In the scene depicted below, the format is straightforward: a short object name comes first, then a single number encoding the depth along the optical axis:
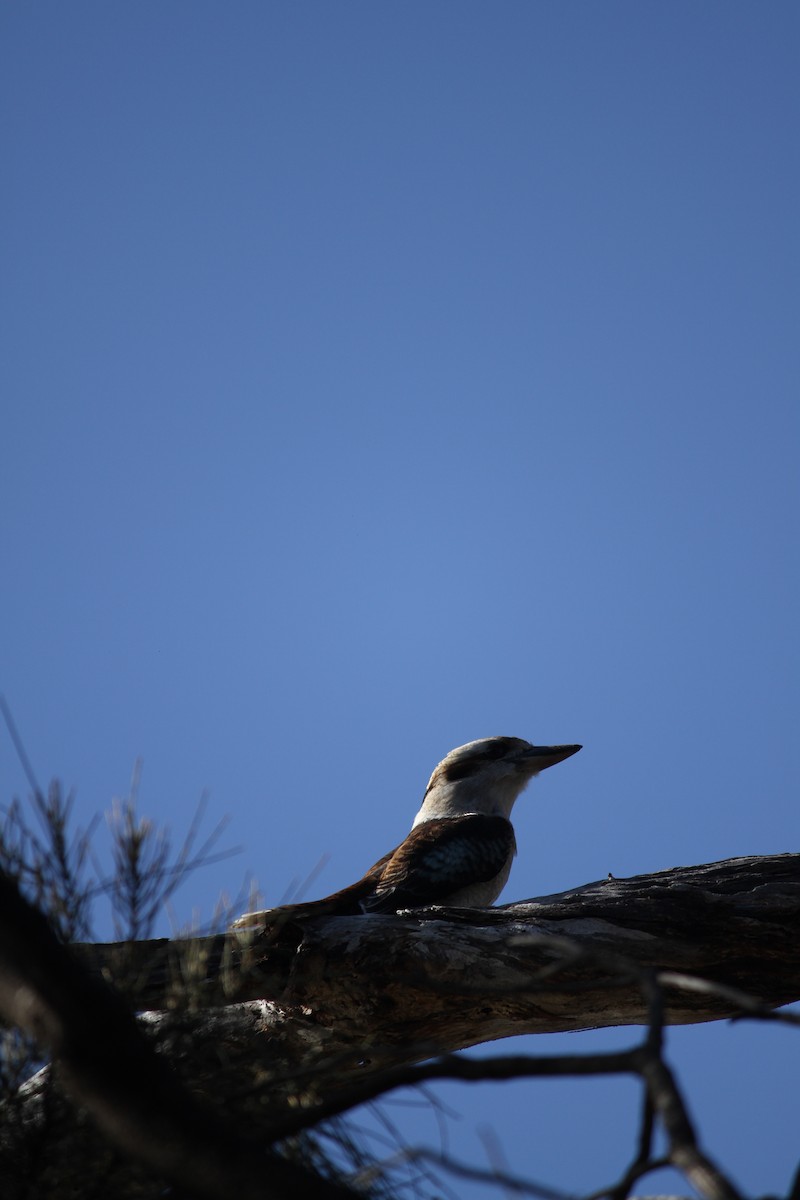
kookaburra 17.36
